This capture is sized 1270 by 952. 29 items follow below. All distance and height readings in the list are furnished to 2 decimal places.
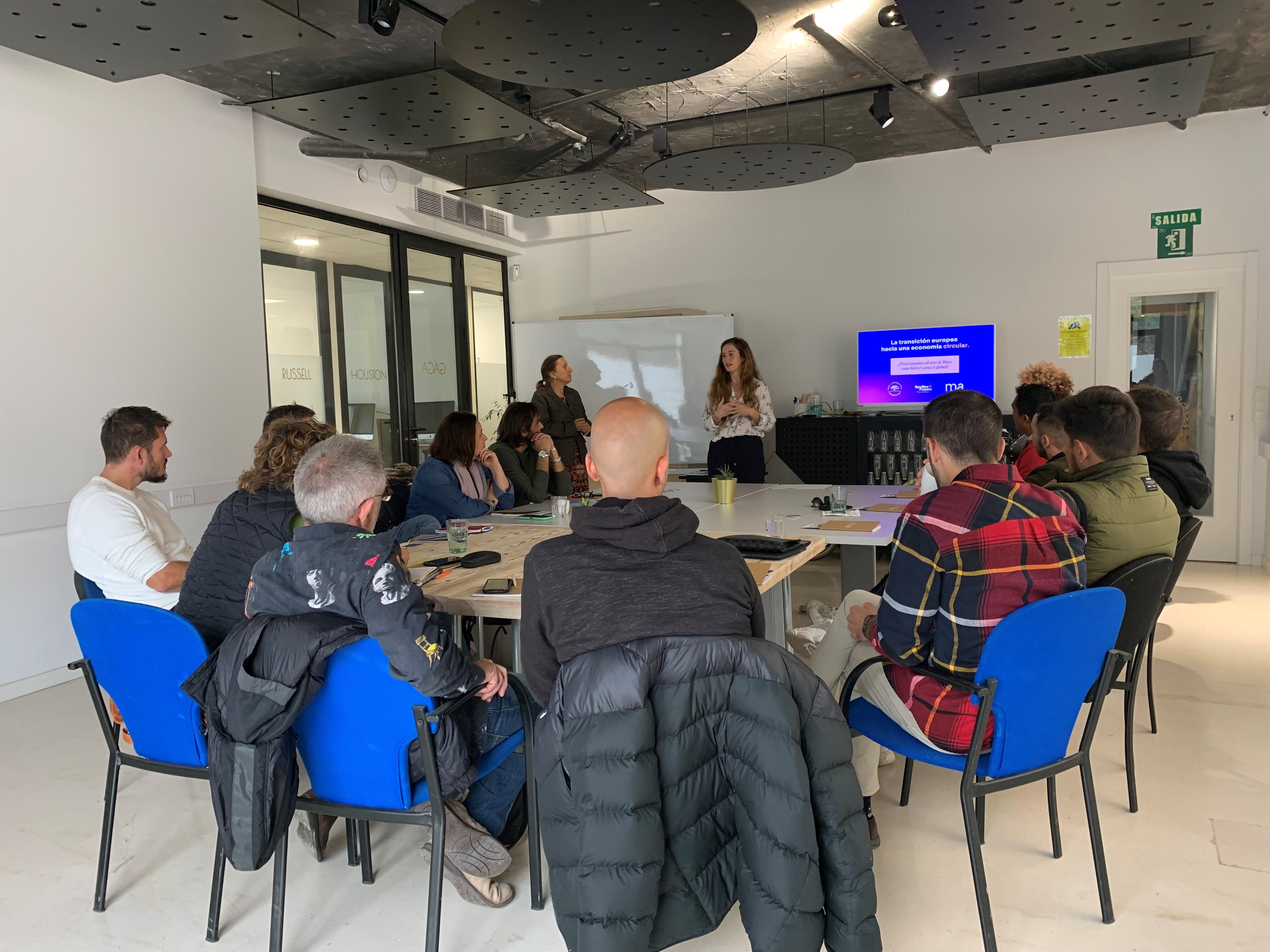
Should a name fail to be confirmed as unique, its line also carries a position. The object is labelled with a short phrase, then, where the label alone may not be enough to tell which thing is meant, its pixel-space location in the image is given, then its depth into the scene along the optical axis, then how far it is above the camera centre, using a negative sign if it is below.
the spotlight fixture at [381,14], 3.61 +1.59
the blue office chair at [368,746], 1.88 -0.72
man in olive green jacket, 2.43 -0.26
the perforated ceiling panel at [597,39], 2.79 +1.22
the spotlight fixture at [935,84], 5.19 +1.80
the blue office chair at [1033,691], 1.90 -0.65
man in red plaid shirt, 2.00 -0.39
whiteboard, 7.38 +0.37
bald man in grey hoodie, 1.63 -0.32
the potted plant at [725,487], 4.34 -0.42
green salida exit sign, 6.23 +1.09
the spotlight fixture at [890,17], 4.20 +1.78
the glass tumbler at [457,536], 3.11 -0.45
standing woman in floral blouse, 6.19 -0.09
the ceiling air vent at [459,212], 6.70 +1.54
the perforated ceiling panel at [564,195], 5.35 +1.30
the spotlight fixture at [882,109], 5.27 +1.70
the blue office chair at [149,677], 2.02 -0.62
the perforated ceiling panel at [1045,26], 3.01 +1.29
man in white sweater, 2.86 -0.36
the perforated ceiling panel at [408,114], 3.78 +1.33
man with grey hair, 1.87 -0.39
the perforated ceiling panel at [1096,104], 4.07 +1.40
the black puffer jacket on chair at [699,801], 1.54 -0.70
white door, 6.27 +0.26
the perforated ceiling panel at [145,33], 2.78 +1.26
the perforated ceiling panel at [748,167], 4.59 +1.26
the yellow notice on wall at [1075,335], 6.57 +0.42
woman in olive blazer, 6.31 -0.06
